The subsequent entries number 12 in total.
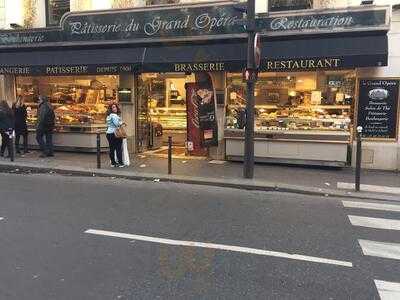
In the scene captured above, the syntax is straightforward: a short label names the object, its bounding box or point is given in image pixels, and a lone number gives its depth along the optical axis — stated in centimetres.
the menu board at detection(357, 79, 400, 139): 1220
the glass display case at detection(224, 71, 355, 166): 1248
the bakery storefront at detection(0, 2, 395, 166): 1210
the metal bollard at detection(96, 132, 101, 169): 1188
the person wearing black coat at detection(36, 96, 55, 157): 1397
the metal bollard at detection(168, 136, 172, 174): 1130
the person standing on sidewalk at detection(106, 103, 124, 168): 1239
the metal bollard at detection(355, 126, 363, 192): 989
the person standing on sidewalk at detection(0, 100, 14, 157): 1396
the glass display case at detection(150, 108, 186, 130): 1617
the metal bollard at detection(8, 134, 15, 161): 1332
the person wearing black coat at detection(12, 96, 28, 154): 1461
